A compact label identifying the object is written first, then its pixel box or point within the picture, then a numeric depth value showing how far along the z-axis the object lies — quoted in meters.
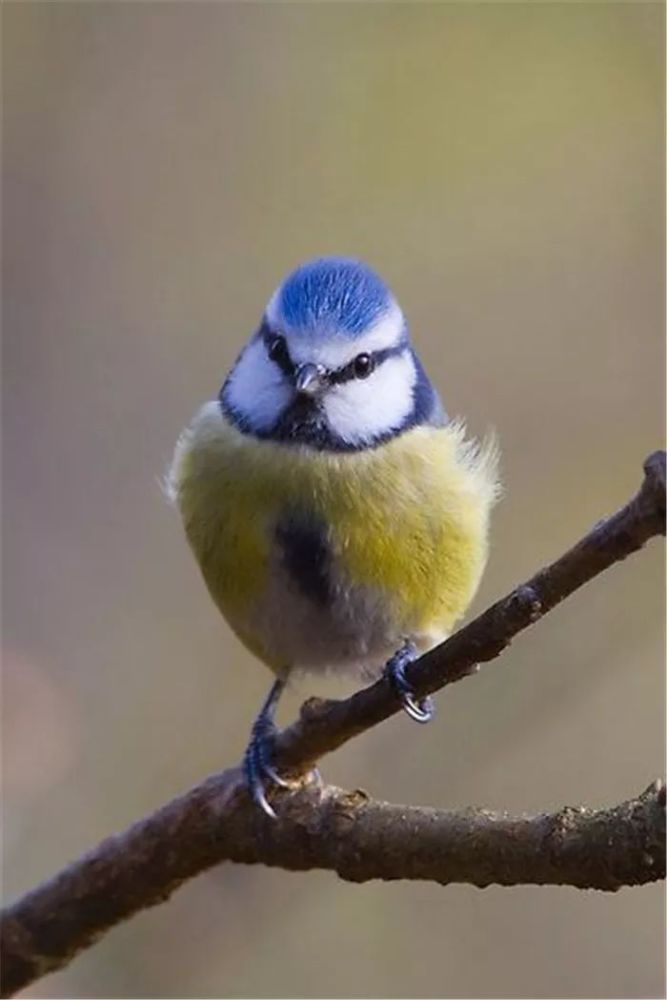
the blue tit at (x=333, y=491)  1.84
